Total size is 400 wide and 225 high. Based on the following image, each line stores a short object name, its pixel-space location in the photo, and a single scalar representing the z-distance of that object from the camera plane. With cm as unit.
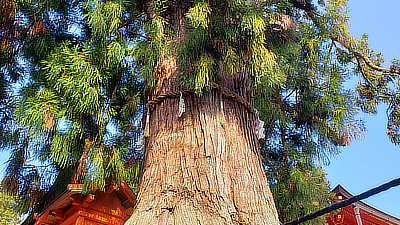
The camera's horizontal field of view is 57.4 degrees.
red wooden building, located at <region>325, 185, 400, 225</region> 729
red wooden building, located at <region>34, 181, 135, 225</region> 507
